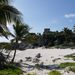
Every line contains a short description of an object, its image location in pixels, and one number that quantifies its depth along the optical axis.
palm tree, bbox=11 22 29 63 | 10.63
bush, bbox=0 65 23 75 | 6.53
